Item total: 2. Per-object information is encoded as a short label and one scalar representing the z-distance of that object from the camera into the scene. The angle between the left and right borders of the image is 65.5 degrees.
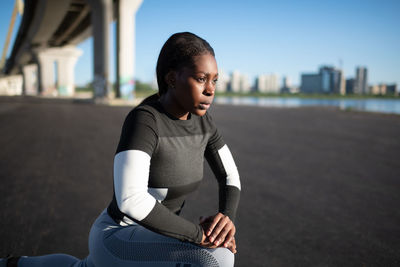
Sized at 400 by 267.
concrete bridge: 25.69
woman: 1.27
